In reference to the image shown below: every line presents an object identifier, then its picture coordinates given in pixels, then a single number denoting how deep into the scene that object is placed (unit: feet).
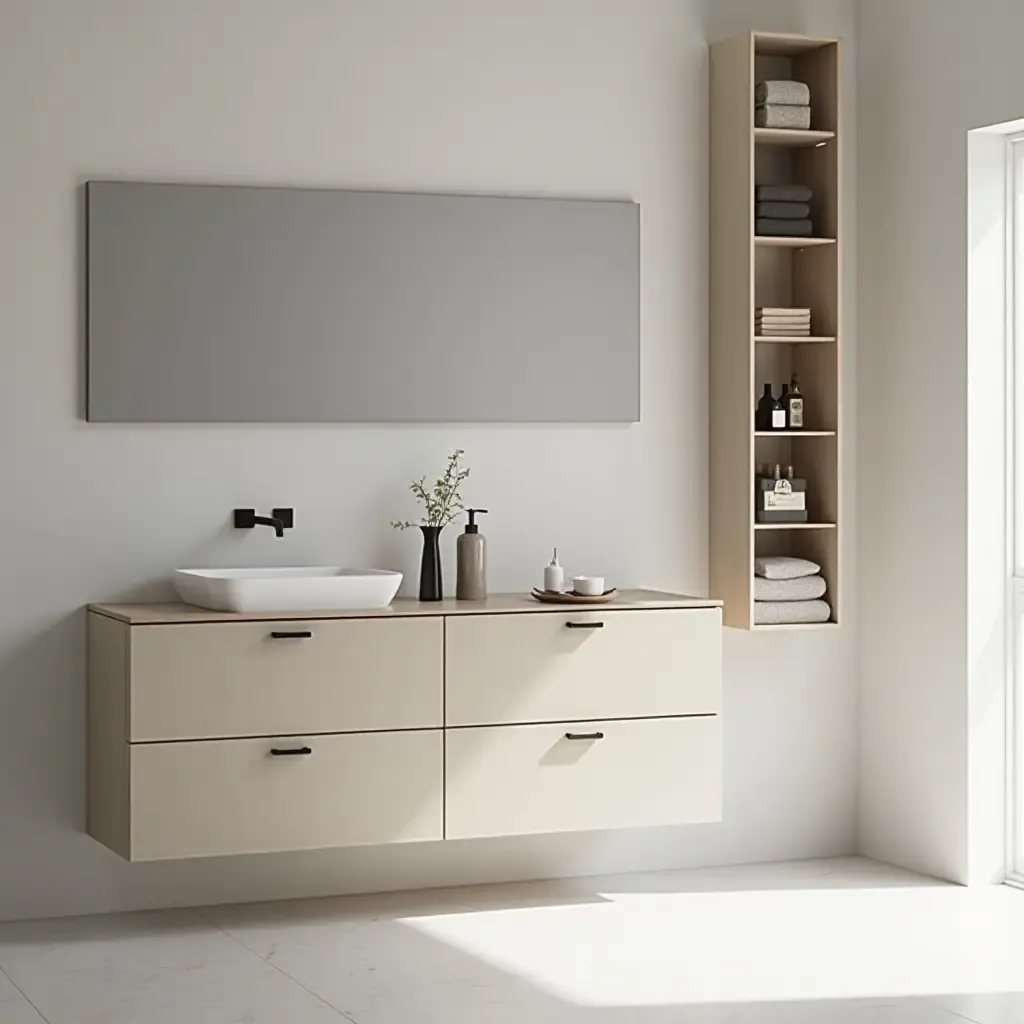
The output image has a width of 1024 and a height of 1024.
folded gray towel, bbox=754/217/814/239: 16.56
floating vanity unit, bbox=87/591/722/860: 13.79
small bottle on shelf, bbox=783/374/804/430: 16.75
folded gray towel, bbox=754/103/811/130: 16.49
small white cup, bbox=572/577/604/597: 15.20
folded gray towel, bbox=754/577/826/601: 16.51
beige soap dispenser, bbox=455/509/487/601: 15.52
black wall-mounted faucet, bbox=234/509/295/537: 15.24
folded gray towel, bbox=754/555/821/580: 16.53
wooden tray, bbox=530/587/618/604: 15.16
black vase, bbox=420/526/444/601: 15.52
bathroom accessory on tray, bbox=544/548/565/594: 15.44
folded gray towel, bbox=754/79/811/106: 16.47
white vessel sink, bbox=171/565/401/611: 14.03
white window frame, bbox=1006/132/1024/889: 16.07
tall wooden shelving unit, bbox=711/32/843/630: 16.43
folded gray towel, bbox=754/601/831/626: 16.51
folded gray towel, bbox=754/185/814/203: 16.52
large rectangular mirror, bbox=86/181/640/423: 14.99
